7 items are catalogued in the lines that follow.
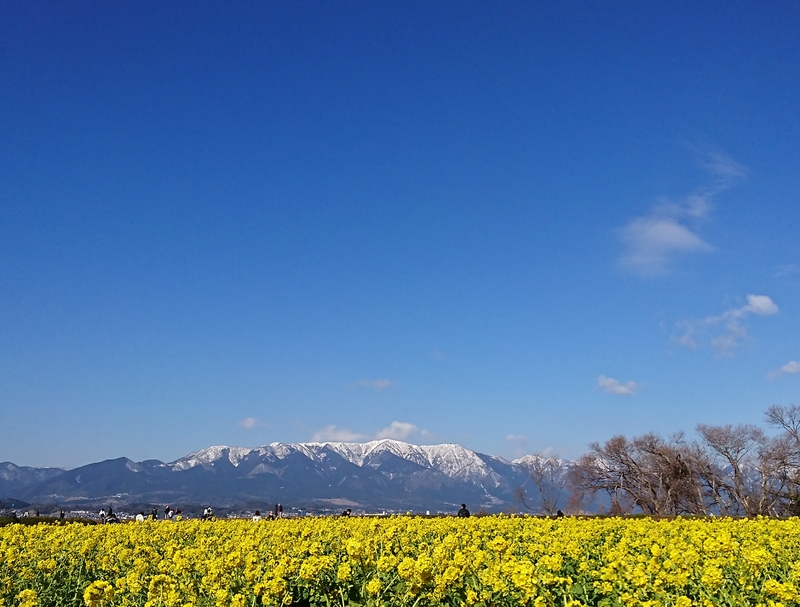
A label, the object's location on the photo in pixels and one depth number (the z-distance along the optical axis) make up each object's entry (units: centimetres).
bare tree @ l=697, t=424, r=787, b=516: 6109
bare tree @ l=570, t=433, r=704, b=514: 6738
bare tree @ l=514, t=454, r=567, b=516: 9487
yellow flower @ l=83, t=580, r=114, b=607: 670
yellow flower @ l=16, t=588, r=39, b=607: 720
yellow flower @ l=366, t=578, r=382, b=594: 630
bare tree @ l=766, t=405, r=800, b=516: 5984
